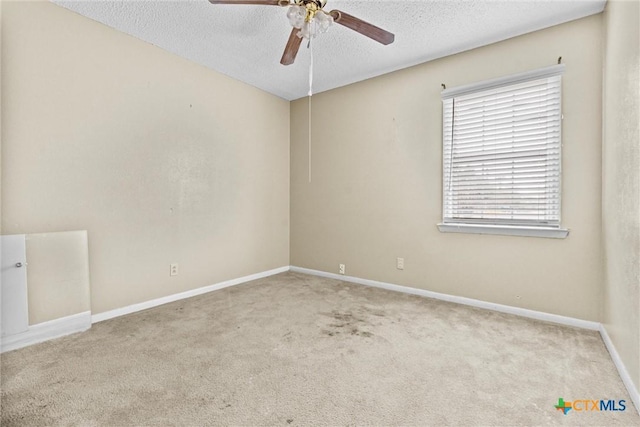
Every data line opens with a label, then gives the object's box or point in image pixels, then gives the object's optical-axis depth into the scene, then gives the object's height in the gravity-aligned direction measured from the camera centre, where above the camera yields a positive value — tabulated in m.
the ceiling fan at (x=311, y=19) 1.87 +1.21
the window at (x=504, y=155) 2.63 +0.45
